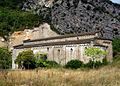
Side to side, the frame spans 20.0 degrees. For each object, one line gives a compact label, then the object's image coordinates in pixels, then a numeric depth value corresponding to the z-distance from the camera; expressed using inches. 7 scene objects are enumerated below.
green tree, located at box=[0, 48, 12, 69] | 2695.6
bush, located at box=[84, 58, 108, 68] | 2189.2
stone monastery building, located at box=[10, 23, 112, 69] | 2516.0
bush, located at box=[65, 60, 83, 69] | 2281.7
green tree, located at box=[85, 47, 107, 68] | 2294.5
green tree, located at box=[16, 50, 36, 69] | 2399.6
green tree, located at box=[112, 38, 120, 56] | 3105.3
